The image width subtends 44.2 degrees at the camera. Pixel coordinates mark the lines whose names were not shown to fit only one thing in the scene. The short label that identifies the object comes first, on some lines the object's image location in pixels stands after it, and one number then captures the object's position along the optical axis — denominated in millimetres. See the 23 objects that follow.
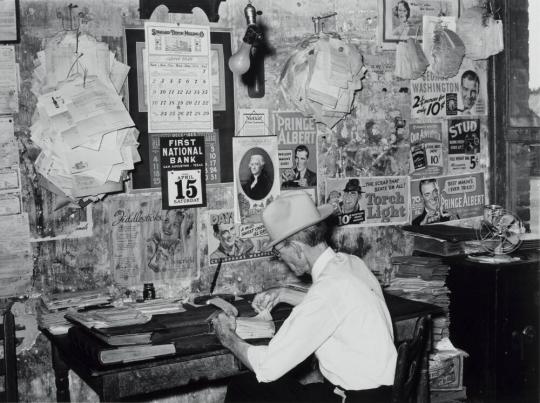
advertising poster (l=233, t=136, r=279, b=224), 4496
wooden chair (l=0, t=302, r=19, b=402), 3594
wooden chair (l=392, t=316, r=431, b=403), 2814
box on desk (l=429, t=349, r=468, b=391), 4645
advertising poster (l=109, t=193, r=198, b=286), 4168
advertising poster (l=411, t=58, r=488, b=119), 5090
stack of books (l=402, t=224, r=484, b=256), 4770
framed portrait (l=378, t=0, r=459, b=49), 4922
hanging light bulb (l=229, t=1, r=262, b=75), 3891
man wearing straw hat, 3010
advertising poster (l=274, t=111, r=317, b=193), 4625
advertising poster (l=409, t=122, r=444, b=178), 5090
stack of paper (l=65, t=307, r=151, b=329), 3461
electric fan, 4815
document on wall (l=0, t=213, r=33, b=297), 3871
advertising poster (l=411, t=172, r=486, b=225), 5133
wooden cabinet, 4559
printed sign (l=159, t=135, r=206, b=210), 4254
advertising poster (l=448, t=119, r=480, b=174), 5238
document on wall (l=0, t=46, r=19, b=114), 3826
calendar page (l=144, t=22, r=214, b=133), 4188
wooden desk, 3113
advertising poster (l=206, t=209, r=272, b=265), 4449
